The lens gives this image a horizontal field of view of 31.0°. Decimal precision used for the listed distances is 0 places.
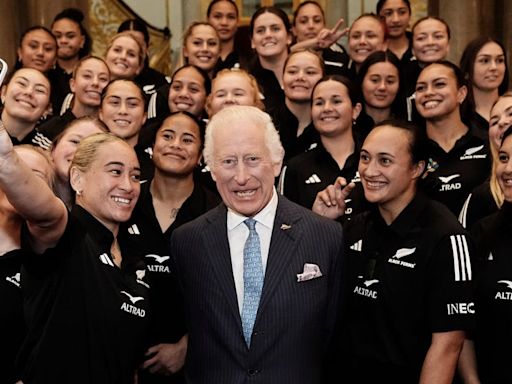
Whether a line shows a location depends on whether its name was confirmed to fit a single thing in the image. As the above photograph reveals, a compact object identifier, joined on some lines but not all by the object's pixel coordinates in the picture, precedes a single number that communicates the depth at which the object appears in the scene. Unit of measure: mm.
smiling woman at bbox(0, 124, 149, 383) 2570
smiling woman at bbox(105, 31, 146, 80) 6309
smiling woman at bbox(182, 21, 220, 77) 6367
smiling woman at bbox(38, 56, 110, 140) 5801
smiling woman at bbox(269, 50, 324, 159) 5402
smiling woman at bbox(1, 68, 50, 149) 5359
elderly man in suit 3082
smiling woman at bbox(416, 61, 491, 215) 4711
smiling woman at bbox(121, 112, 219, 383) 4027
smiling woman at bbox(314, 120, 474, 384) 3479
